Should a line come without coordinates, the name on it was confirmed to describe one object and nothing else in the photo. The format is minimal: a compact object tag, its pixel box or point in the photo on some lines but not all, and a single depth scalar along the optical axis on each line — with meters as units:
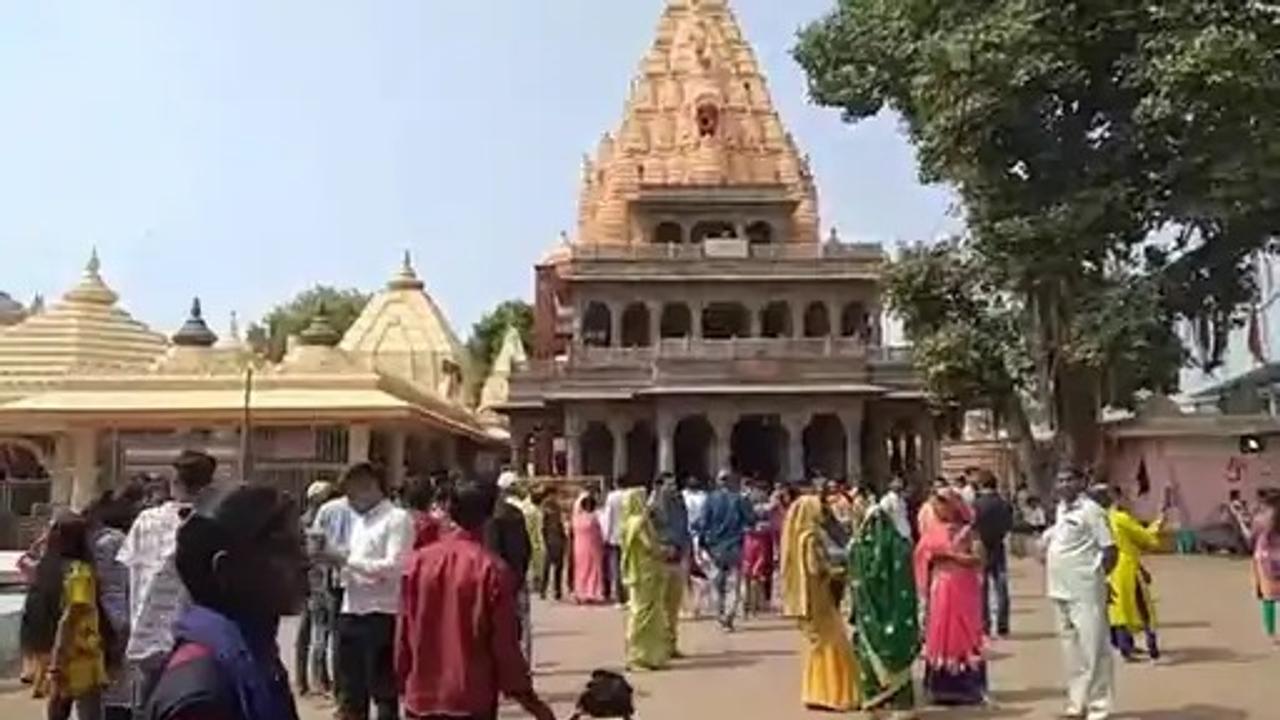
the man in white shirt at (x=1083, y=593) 9.86
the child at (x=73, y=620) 8.21
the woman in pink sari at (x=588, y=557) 19.95
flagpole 27.41
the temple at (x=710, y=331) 40.19
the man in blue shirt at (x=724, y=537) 15.96
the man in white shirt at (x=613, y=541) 18.22
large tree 22.30
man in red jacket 5.32
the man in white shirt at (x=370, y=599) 8.04
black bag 5.67
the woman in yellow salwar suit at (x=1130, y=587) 12.23
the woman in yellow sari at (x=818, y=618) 10.30
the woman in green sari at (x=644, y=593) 13.09
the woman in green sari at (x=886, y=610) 10.06
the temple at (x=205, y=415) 30.78
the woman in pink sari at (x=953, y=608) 10.53
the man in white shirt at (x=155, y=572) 6.77
